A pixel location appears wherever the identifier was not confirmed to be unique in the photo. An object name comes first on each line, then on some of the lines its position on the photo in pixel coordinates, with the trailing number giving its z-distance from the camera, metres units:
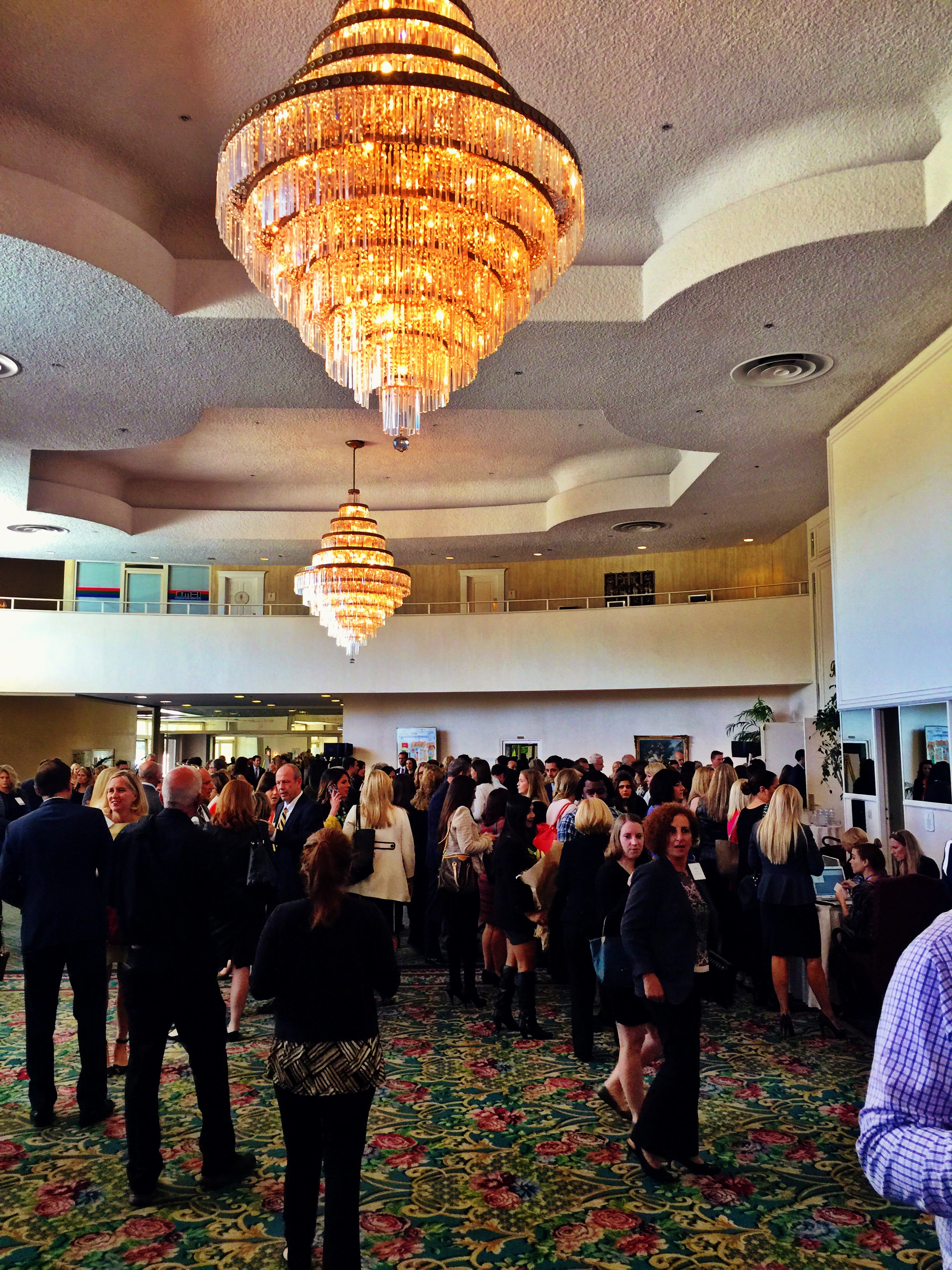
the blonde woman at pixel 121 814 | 6.01
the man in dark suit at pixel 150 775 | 8.42
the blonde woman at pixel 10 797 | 8.87
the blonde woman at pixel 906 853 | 6.46
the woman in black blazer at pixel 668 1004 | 4.48
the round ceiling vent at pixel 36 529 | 15.62
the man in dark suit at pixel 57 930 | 5.12
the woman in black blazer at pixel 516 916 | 6.70
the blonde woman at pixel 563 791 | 8.10
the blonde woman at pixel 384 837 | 7.23
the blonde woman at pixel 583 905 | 6.23
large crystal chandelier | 4.25
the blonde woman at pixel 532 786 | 8.45
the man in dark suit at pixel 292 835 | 7.33
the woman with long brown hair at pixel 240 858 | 6.37
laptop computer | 7.81
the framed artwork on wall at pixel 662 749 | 20.84
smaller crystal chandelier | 13.54
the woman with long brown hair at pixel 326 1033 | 3.32
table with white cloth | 7.10
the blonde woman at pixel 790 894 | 6.80
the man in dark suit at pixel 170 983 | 4.30
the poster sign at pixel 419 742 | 22.00
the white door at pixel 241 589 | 22.88
